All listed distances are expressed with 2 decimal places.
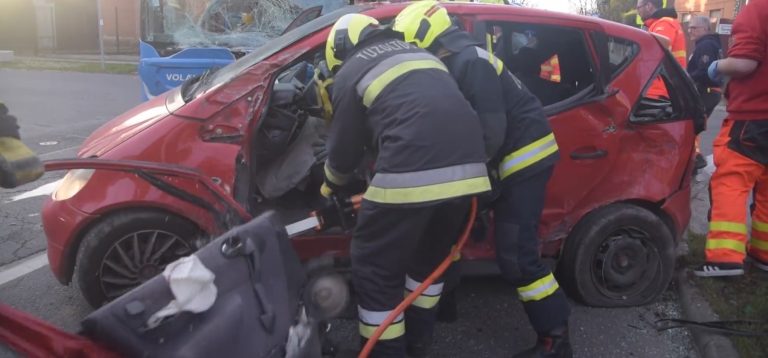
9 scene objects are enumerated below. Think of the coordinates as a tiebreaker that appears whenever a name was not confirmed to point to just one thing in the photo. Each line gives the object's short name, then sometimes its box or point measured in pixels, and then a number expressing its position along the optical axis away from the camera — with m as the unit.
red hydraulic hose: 2.60
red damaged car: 3.07
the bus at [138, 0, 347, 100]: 6.96
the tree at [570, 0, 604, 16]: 24.37
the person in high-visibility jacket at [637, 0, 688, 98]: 6.11
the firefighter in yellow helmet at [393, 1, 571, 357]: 2.78
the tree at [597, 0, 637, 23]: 19.28
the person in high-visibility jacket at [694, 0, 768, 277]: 3.64
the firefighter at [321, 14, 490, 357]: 2.43
